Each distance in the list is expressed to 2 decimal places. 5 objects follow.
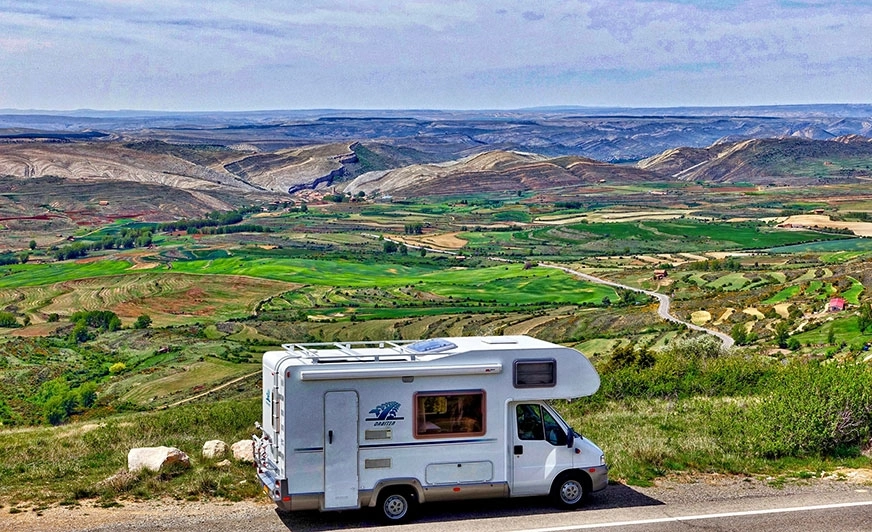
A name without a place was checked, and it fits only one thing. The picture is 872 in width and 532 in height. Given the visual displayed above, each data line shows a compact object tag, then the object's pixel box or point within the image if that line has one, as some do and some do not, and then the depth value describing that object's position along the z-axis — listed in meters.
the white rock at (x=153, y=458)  22.38
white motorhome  18.88
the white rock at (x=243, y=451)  23.92
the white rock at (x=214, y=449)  24.31
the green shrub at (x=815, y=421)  24.81
